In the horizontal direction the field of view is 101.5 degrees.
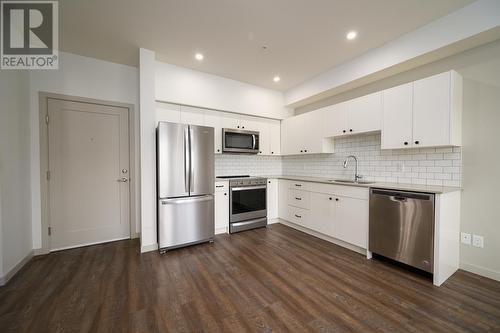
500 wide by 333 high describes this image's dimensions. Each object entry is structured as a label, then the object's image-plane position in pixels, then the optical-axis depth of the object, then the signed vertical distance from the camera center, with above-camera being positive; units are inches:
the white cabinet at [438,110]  86.1 +23.3
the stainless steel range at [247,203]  142.5 -29.3
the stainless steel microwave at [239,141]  150.6 +16.8
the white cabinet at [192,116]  139.1 +33.1
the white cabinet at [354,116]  112.0 +28.3
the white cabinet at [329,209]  107.7 -28.6
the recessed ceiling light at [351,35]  98.9 +63.3
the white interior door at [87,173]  114.5 -6.1
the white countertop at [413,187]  82.5 -11.1
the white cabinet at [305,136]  145.6 +21.5
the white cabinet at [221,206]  138.4 -29.8
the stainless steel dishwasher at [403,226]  83.7 -28.5
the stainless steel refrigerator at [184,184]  111.8 -12.1
